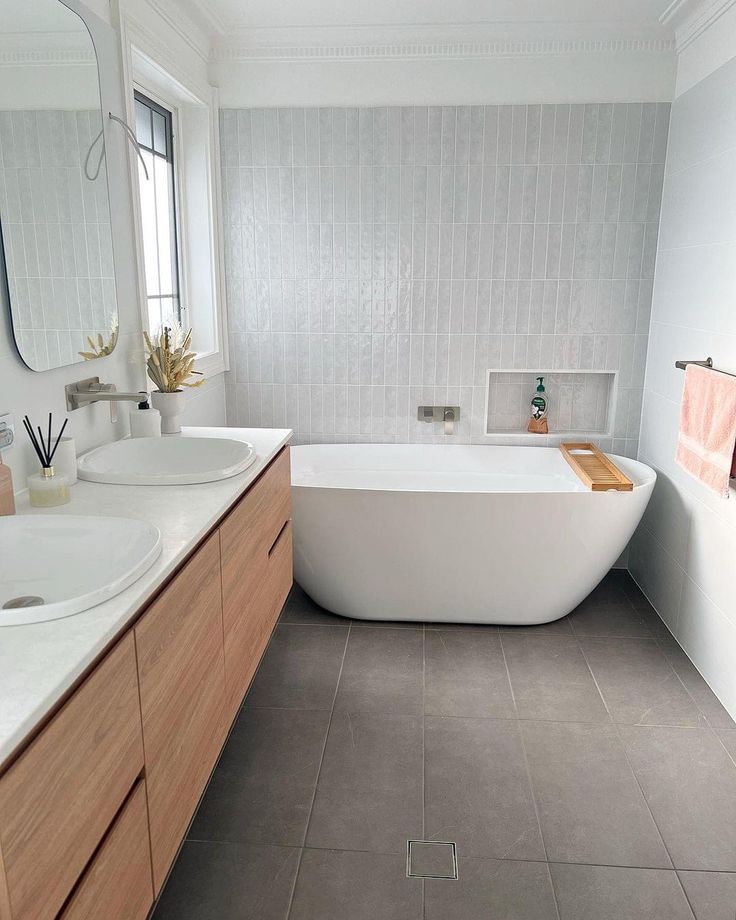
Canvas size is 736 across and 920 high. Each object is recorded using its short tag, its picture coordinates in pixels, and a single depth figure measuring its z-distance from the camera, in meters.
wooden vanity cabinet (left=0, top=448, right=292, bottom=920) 0.94
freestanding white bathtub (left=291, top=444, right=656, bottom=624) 2.85
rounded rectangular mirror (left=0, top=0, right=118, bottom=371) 1.76
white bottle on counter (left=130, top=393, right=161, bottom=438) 2.32
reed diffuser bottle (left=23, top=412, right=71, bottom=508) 1.69
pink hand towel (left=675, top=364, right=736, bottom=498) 2.43
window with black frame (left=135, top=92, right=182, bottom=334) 2.98
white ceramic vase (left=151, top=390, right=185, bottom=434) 2.48
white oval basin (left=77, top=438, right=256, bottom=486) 2.11
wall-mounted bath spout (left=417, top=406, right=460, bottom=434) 3.59
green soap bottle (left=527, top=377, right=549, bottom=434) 3.59
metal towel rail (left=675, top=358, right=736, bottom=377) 2.69
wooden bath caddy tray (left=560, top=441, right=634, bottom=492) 2.88
